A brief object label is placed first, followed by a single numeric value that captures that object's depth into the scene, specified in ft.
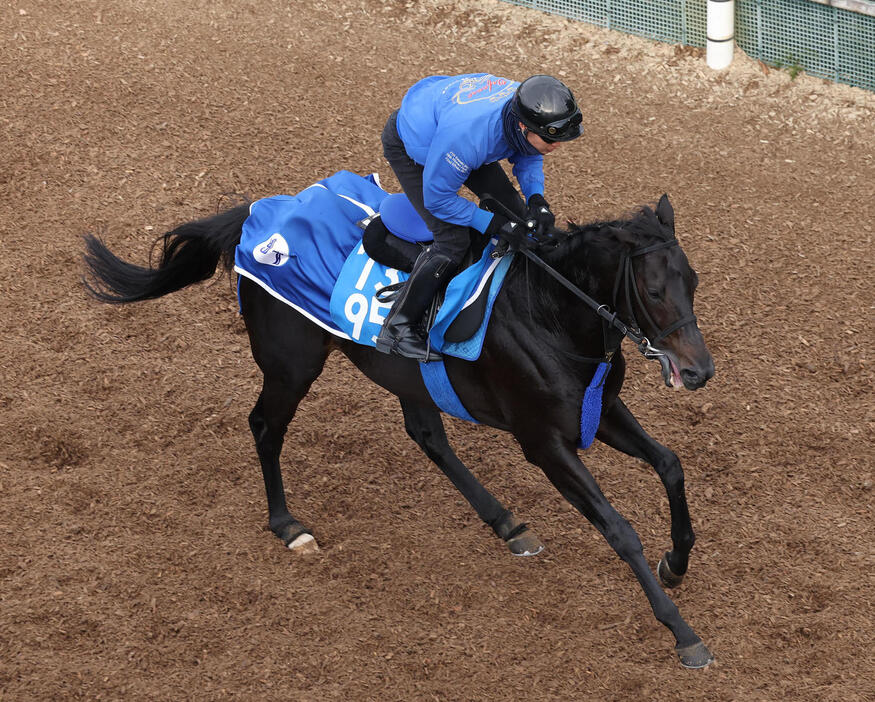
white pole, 70.49
